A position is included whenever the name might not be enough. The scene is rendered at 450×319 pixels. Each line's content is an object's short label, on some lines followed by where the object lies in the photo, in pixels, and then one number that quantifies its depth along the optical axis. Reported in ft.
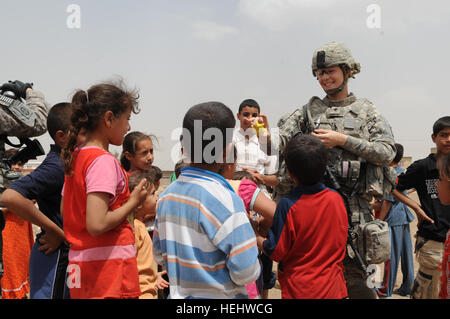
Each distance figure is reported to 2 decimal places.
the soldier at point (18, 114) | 9.61
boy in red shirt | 7.03
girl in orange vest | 6.12
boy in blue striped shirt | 5.60
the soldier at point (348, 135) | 9.48
